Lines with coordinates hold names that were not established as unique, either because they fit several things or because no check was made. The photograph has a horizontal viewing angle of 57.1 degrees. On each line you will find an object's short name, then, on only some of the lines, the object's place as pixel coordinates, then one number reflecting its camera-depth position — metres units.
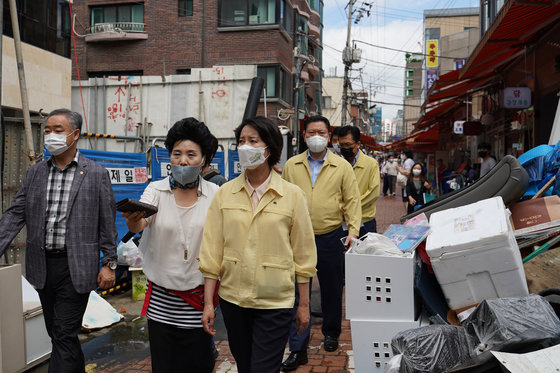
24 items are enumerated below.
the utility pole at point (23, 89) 6.21
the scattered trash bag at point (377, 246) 3.62
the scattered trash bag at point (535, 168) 5.22
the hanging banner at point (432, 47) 35.94
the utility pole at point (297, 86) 21.41
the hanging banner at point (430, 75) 36.01
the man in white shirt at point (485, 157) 11.87
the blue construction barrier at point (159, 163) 8.46
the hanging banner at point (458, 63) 28.16
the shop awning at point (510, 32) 7.50
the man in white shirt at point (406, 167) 12.55
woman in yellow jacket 2.94
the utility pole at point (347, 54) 32.84
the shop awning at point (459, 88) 14.33
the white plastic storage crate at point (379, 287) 3.52
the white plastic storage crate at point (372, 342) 3.56
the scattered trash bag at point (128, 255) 6.86
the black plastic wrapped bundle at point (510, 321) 2.65
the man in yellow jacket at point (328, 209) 4.71
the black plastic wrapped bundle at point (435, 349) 2.83
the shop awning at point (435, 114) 18.64
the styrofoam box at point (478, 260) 3.26
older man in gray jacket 3.59
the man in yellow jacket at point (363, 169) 5.79
